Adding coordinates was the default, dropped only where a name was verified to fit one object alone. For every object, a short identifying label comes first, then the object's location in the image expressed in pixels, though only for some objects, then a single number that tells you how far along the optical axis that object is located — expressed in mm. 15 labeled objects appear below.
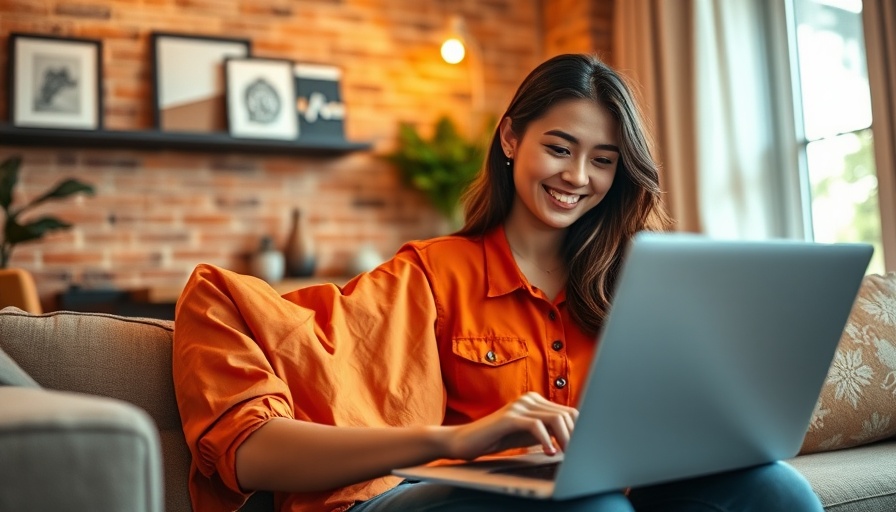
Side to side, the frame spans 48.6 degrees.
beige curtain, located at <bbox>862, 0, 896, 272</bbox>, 3287
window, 3594
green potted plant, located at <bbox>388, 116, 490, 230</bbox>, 4473
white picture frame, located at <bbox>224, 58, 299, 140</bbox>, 4211
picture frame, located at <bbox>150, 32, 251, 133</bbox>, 4105
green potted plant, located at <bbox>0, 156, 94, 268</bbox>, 3521
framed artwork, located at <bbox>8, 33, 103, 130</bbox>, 3900
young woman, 1206
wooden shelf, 3836
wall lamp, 4574
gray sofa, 799
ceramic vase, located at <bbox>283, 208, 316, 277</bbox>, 4227
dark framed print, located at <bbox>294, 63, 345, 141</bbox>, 4348
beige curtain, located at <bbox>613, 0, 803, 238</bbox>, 3957
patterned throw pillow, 1917
